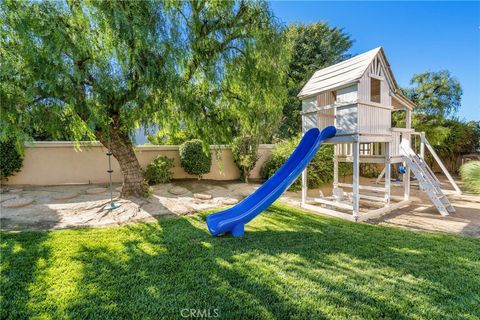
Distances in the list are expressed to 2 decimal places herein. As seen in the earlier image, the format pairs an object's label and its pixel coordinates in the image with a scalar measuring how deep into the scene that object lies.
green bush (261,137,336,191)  9.21
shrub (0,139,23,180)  8.08
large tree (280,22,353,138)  16.56
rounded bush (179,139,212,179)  9.56
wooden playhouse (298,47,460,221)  5.25
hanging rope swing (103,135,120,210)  5.69
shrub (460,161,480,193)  7.77
